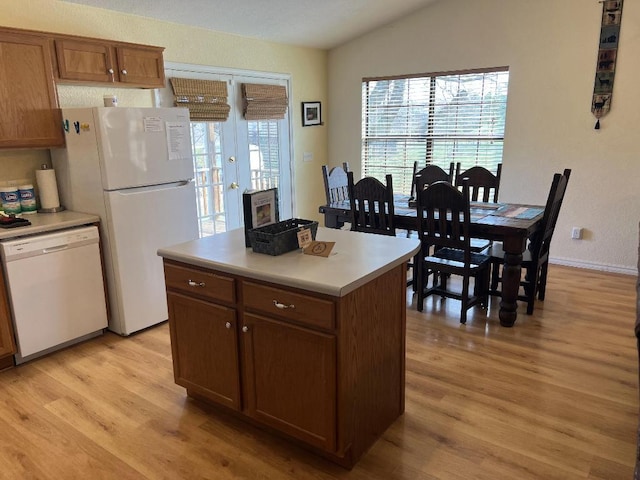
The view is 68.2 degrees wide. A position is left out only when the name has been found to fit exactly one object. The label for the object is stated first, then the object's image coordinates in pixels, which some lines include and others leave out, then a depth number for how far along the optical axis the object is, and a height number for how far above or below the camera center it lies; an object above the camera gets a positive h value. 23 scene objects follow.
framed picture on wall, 5.70 +0.31
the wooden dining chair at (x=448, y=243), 3.23 -0.75
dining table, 3.17 -0.63
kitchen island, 1.87 -0.83
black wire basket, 2.14 -0.44
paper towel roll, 3.28 -0.31
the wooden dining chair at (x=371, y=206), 3.62 -0.53
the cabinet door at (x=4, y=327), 2.82 -1.08
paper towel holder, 3.34 -0.46
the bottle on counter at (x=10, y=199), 3.11 -0.36
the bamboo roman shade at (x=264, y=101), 4.85 +0.40
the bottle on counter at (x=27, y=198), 3.22 -0.36
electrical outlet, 4.66 -0.95
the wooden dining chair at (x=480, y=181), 4.25 -0.40
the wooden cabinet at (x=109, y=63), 3.16 +0.56
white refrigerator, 3.08 -0.32
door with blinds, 4.33 +0.07
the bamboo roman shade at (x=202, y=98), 4.18 +0.39
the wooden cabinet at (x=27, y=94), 2.88 +0.31
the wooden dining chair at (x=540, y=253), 3.29 -0.88
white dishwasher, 2.86 -0.91
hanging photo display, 4.13 +0.67
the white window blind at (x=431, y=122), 4.97 +0.17
